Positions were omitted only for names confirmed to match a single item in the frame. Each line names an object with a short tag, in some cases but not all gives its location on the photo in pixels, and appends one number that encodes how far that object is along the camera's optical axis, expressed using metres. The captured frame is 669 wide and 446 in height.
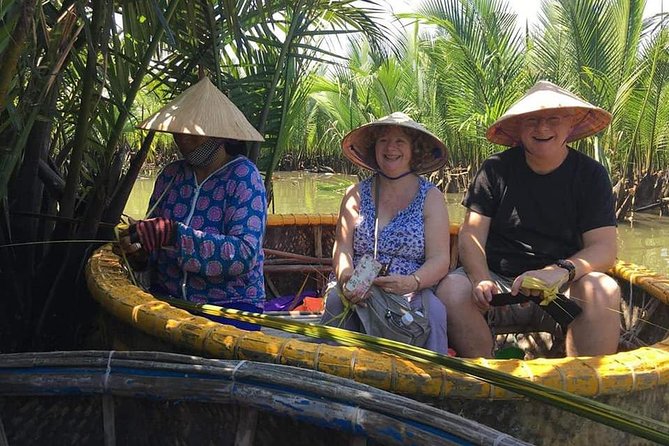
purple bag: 3.80
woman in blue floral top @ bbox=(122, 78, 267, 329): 2.33
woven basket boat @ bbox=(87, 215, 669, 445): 1.79
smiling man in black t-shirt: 2.38
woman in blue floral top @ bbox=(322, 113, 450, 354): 2.46
